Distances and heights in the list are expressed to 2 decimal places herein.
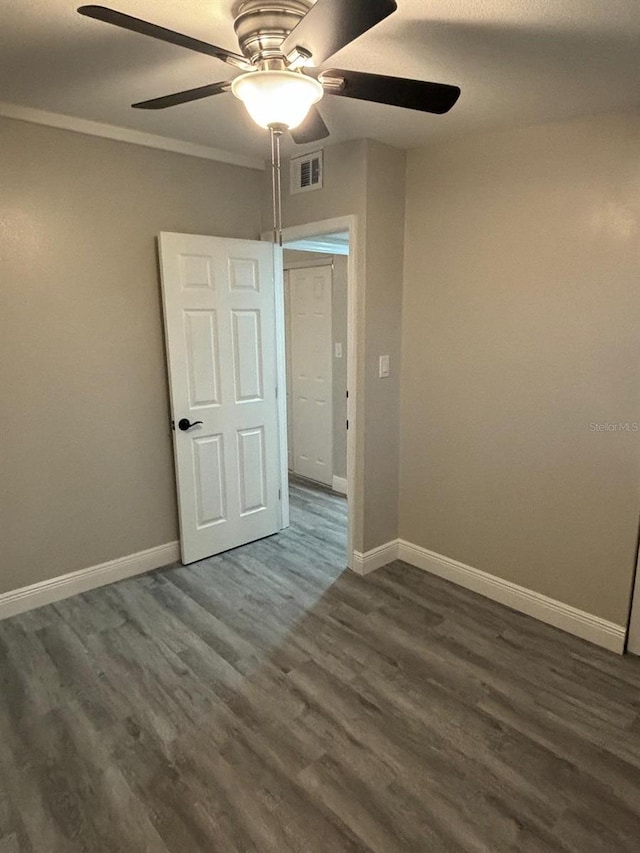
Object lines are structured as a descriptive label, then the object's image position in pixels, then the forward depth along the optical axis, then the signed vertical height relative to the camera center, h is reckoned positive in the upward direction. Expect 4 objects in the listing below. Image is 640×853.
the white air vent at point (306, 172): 3.04 +0.85
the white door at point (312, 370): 4.61 -0.44
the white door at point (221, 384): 3.09 -0.38
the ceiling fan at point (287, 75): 1.30 +0.66
